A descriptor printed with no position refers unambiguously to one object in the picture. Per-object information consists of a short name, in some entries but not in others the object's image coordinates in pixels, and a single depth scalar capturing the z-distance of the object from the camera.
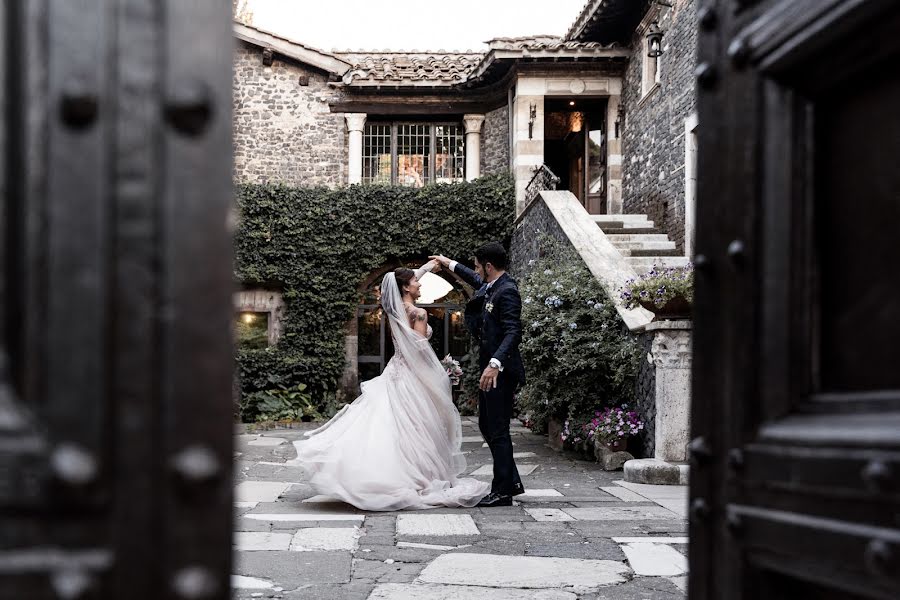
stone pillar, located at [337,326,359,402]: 16.33
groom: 6.21
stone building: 16.08
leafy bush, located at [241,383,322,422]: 15.02
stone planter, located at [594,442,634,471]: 8.12
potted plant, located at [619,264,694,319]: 7.28
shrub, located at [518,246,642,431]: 8.46
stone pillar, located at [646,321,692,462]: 7.35
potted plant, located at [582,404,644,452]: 8.04
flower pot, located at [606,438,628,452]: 8.22
